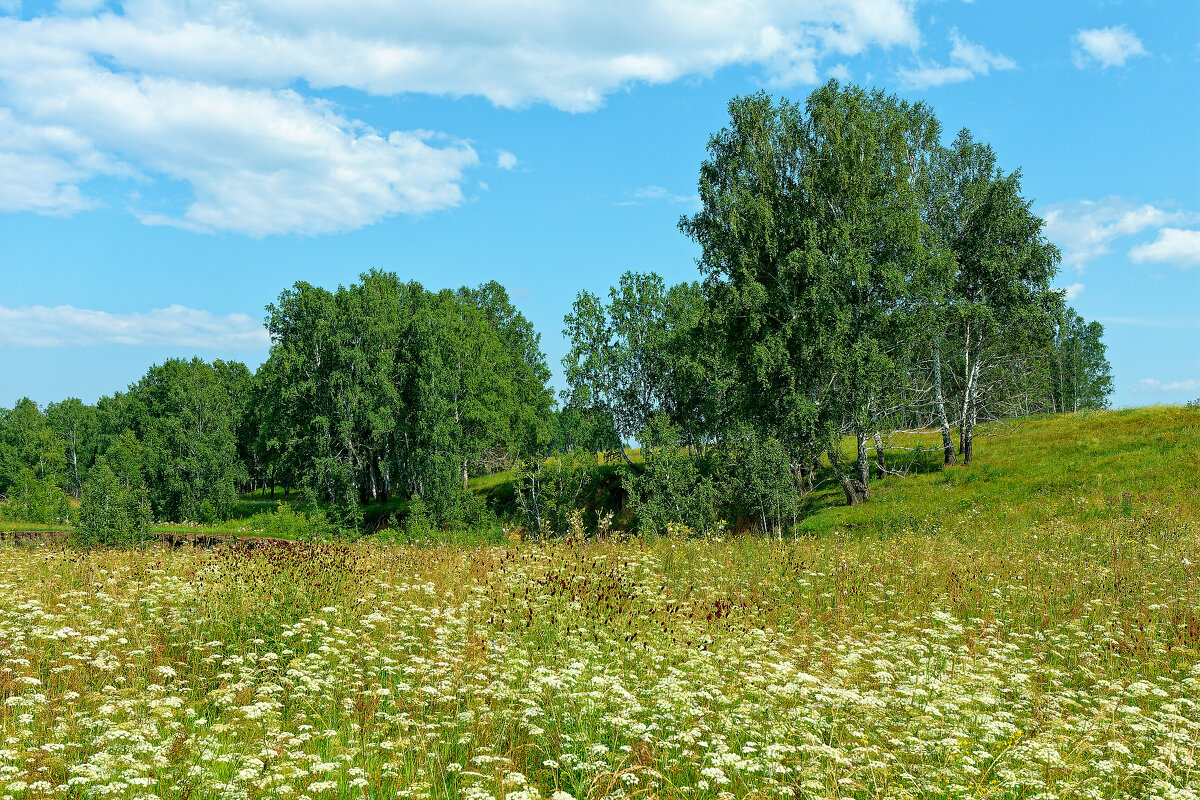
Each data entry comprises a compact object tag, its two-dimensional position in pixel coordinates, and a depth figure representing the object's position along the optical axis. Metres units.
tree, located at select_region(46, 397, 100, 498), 89.29
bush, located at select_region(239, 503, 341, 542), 43.22
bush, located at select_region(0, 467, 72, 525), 46.39
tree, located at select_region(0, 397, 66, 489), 83.50
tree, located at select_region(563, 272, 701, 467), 45.00
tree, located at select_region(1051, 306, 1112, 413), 77.66
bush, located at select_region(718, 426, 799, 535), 28.17
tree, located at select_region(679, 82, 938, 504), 28.45
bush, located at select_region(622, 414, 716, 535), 33.97
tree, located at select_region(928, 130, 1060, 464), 32.38
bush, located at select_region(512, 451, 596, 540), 46.75
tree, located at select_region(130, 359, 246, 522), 57.69
